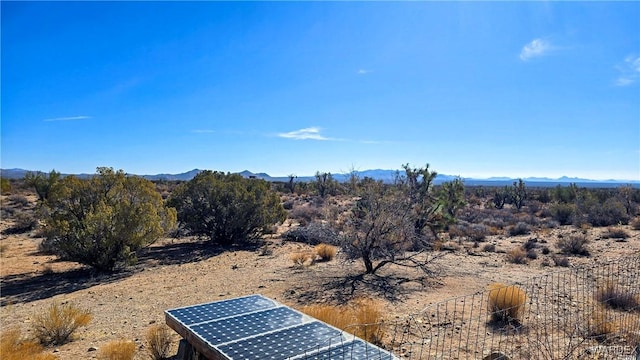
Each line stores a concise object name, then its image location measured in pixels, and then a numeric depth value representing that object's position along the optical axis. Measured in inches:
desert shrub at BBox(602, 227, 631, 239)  767.1
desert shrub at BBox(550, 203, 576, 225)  1028.5
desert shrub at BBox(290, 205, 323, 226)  1006.0
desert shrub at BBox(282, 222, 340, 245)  526.0
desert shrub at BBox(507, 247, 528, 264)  583.5
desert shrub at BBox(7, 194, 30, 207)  1170.8
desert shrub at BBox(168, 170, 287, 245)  717.3
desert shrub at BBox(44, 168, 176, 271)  509.4
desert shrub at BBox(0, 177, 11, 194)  1316.7
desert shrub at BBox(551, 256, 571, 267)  556.4
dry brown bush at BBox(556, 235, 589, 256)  633.6
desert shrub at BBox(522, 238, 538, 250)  682.8
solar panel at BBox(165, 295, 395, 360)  185.0
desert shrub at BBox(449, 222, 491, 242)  806.9
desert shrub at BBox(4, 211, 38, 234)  864.3
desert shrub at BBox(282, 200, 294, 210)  1307.9
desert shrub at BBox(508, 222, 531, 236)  880.3
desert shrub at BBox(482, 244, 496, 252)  683.4
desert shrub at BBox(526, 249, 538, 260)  607.8
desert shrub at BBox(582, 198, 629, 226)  968.3
